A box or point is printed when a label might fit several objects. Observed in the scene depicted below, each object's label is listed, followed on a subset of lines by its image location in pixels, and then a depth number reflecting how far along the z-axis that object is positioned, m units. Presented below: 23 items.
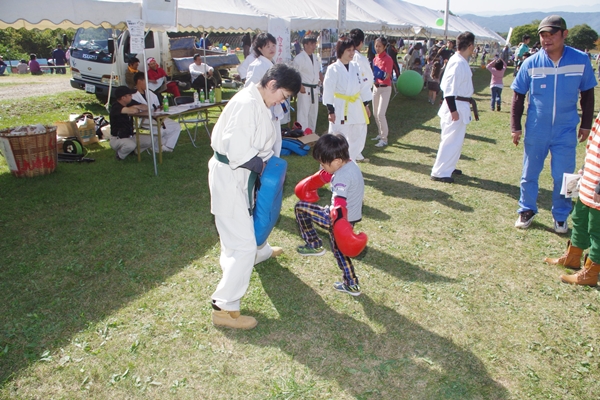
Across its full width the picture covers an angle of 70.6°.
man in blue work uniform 4.26
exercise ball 14.43
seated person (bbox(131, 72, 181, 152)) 7.67
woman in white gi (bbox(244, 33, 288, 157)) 6.11
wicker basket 6.08
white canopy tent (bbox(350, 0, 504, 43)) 16.50
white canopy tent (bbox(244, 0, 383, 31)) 9.93
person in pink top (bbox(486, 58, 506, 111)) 12.39
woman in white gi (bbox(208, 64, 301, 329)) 2.69
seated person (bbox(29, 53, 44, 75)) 20.33
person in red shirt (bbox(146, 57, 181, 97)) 12.31
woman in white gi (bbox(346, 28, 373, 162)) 6.63
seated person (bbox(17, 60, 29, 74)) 21.48
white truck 11.83
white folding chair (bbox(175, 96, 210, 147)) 8.42
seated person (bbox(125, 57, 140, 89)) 11.70
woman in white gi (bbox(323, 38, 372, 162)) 6.18
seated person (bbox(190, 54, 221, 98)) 14.16
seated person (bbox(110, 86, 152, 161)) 6.85
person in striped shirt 3.36
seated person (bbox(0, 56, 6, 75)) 20.62
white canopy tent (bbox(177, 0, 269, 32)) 8.06
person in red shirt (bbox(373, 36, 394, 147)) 8.60
